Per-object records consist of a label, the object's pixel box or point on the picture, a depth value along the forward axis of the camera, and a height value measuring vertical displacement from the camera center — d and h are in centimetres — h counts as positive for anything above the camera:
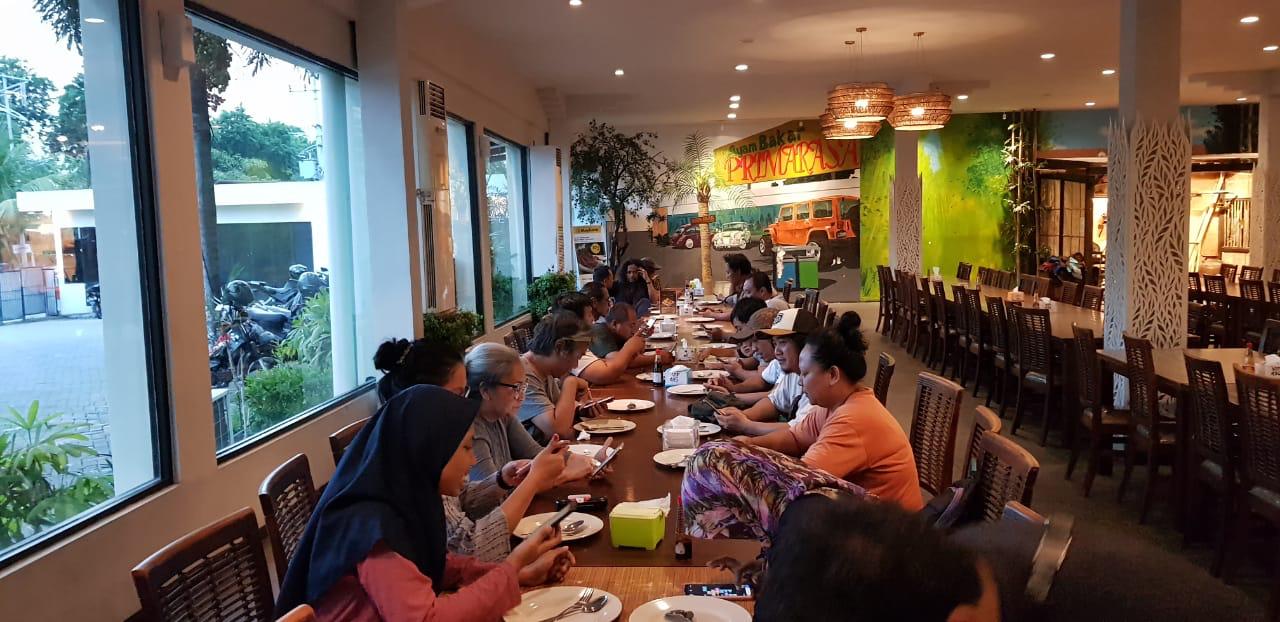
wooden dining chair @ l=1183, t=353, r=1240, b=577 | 387 -96
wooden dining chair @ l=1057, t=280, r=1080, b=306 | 973 -67
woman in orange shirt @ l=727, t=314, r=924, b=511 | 268 -57
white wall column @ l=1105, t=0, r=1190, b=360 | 616 +33
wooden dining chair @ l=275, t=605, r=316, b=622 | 152 -60
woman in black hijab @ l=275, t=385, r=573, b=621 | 179 -56
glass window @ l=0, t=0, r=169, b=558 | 305 -6
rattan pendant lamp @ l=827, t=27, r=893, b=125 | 893 +135
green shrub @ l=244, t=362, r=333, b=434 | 456 -74
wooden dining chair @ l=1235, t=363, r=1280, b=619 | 346 -88
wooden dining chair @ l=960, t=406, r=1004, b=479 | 266 -59
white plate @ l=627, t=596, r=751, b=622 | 187 -76
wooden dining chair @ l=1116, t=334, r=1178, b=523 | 458 -98
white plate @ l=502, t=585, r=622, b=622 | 191 -78
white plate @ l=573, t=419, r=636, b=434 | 375 -76
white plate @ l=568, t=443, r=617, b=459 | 330 -75
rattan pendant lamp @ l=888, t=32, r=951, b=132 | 950 +132
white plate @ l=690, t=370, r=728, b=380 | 516 -76
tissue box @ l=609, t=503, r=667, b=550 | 230 -72
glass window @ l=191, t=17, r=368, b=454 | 429 +15
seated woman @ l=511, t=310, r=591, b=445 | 387 -55
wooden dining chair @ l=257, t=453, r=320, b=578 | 232 -68
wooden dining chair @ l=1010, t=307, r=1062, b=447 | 634 -94
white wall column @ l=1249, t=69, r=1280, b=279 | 1216 +58
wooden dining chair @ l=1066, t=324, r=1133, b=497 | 516 -106
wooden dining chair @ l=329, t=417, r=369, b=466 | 281 -58
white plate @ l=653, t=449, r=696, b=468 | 306 -74
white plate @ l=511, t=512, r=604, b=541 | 243 -77
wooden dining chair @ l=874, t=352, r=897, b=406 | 396 -61
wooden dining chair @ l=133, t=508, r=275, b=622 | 176 -67
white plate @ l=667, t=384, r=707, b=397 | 466 -76
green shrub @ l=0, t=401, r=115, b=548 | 296 -72
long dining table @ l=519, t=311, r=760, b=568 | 225 -77
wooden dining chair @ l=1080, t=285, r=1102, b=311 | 858 -66
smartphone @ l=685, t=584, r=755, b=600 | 198 -77
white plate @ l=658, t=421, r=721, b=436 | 365 -75
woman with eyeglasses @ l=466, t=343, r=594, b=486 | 295 -48
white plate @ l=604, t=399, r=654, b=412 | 428 -76
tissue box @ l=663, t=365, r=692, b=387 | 492 -72
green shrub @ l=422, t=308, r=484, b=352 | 629 -54
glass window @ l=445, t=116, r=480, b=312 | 810 +35
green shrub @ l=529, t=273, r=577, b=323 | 990 -47
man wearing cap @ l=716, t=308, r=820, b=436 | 364 -70
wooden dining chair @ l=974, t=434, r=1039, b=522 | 224 -63
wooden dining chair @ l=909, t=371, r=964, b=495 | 323 -73
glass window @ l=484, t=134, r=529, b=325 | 956 +24
